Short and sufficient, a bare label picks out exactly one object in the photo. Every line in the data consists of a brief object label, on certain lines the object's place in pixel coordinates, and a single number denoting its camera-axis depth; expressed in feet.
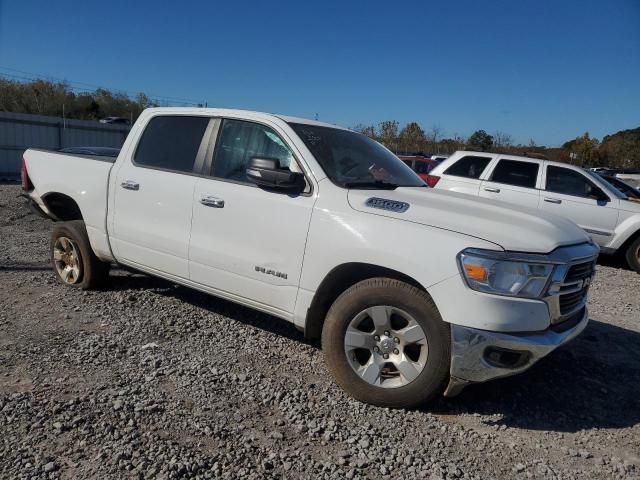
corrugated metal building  59.82
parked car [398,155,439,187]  53.21
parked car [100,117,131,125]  88.84
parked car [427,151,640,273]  28.25
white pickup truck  9.55
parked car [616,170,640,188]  59.71
